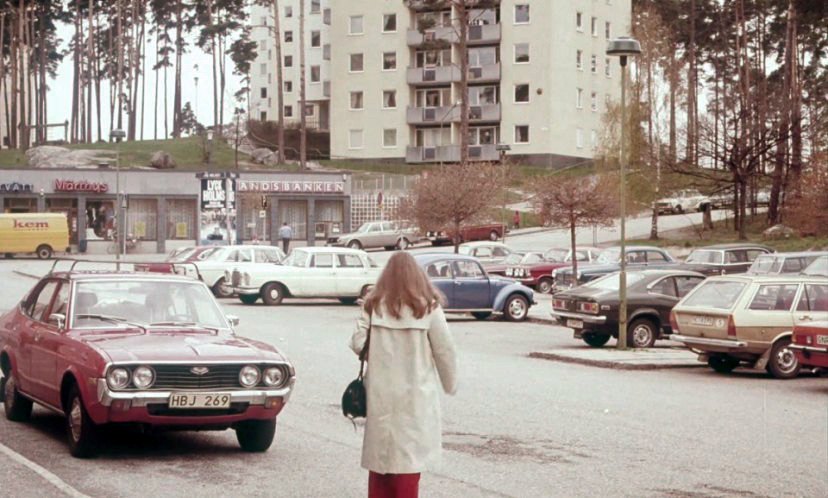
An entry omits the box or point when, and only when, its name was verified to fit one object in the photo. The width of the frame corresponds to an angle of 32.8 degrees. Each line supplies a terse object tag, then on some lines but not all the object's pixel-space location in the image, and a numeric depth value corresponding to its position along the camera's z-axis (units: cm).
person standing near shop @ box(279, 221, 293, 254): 6750
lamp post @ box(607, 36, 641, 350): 2380
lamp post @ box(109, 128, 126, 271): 5780
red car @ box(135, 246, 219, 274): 4162
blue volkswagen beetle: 3266
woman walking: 718
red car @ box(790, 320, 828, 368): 1859
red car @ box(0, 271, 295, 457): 1106
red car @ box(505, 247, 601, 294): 4525
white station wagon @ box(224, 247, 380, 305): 3744
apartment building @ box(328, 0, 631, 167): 9575
